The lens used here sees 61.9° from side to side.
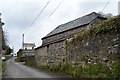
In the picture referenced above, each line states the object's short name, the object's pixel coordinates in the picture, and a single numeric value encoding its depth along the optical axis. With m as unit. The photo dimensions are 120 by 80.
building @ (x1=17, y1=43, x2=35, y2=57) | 29.84
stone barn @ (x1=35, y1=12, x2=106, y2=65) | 8.34
